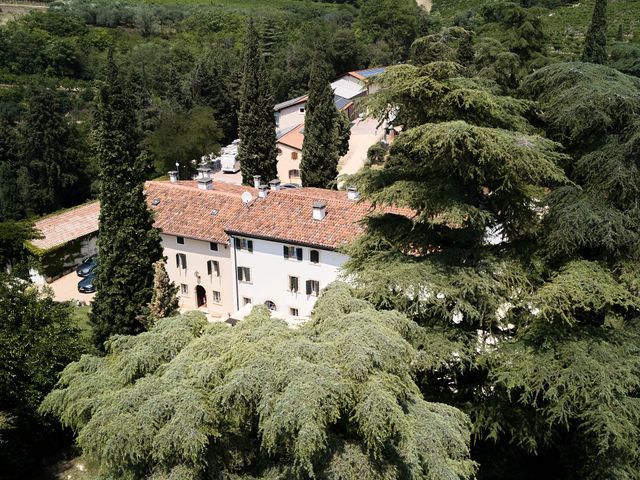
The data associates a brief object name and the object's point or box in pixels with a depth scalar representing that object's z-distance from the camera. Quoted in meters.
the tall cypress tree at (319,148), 48.62
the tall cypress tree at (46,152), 54.81
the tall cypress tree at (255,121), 49.28
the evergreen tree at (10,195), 55.16
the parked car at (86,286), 38.59
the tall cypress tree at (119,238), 25.80
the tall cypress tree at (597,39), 46.51
